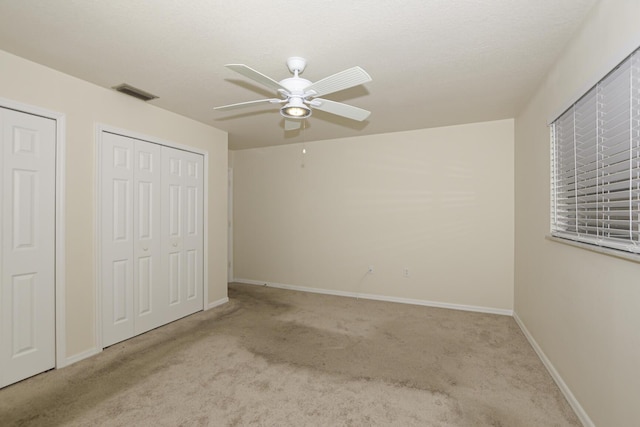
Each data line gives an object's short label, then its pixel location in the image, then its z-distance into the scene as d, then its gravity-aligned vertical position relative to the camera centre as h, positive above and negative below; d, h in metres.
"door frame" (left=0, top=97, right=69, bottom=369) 2.54 -0.25
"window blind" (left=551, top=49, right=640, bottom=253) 1.45 +0.30
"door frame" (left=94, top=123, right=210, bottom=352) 2.81 +0.19
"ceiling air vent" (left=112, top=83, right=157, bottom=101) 2.82 +1.20
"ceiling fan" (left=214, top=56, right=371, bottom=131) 1.82 +0.85
